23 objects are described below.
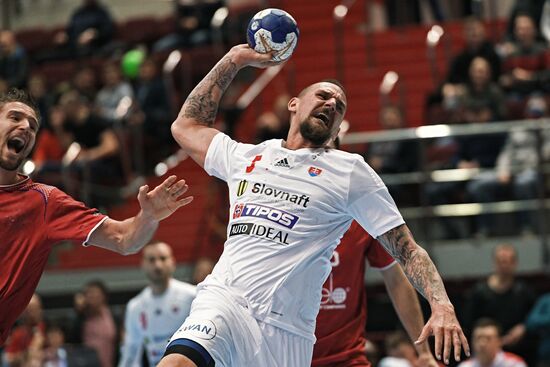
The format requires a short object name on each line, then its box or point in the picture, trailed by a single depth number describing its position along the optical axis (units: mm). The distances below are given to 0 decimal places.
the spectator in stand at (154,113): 17531
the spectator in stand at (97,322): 14523
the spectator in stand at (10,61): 19781
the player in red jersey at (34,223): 6812
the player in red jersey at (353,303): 7988
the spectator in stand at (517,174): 13609
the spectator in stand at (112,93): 18062
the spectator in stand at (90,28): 20453
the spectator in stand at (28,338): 13953
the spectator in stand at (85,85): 18812
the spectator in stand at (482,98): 14523
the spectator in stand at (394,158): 14188
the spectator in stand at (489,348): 12203
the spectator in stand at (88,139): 16594
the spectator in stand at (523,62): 15062
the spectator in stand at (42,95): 18536
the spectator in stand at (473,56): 15586
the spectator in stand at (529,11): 16367
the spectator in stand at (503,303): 13117
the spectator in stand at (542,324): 12586
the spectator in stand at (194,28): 19312
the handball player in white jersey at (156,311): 11383
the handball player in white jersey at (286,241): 6609
